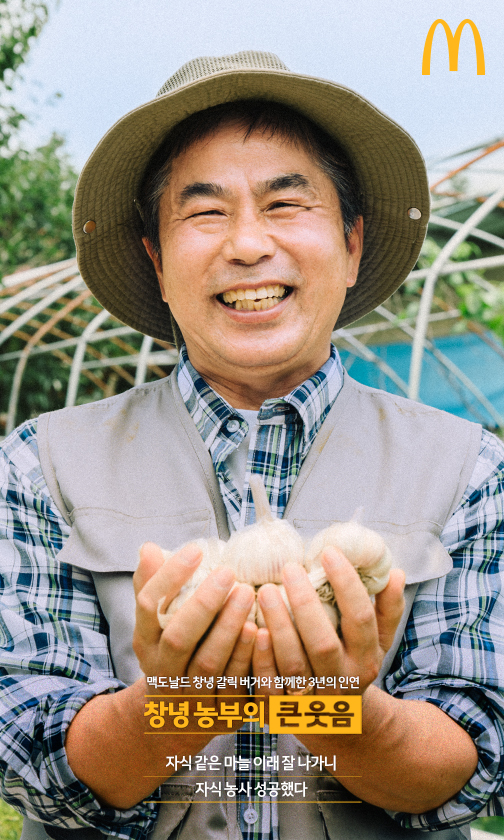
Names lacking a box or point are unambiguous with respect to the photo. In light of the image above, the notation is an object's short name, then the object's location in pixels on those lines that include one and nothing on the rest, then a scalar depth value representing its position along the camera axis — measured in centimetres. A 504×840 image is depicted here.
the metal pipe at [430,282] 379
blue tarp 742
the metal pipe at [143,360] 516
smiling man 116
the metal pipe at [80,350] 598
